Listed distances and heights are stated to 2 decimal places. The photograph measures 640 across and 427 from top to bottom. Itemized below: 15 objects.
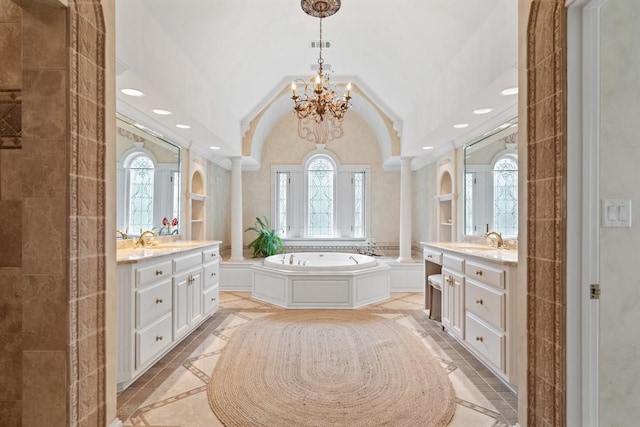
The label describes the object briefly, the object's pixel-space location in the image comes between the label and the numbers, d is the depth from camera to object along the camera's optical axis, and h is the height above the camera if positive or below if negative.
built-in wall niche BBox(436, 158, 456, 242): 5.18 +0.23
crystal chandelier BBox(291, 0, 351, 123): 3.27 +1.28
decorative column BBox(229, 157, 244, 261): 5.92 +0.07
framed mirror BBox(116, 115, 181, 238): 3.43 +0.35
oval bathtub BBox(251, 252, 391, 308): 4.65 -0.95
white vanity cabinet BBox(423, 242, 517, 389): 2.43 -0.71
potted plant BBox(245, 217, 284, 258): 6.39 -0.53
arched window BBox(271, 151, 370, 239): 7.04 +0.37
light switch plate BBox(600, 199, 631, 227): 1.54 +0.01
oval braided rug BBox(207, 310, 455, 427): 2.19 -1.24
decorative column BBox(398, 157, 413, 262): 5.90 +0.07
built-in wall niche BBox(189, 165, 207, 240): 5.30 +0.17
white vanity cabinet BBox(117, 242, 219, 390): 2.48 -0.74
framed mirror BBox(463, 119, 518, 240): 3.47 +0.36
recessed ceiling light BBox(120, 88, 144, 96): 2.93 +1.02
